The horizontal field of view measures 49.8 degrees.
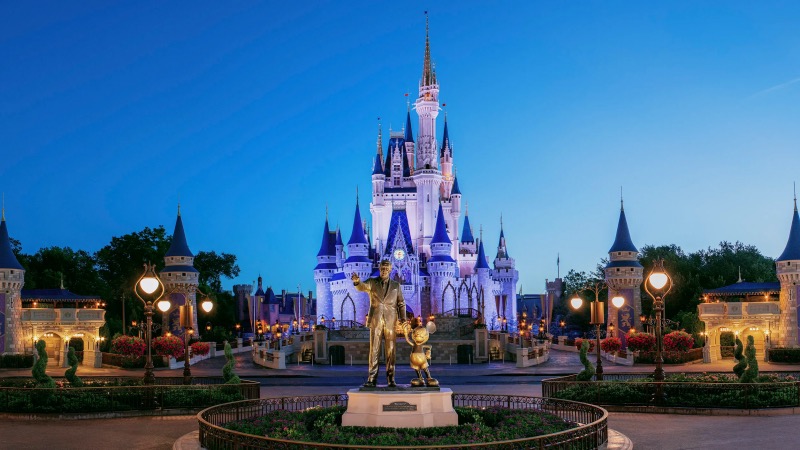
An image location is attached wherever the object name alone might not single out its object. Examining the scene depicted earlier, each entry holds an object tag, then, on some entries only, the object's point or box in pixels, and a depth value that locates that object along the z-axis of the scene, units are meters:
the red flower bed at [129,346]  43.78
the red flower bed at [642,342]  43.50
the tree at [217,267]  96.62
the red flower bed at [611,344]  45.59
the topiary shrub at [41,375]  20.84
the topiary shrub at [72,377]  21.83
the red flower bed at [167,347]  44.59
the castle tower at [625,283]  52.69
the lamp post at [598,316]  23.00
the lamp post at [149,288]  19.02
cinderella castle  82.38
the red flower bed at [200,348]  47.95
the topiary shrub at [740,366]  21.34
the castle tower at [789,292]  44.69
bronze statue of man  15.38
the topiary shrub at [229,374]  22.06
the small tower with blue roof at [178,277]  59.22
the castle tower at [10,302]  45.81
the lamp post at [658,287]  19.38
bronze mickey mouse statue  15.28
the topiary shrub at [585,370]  22.41
